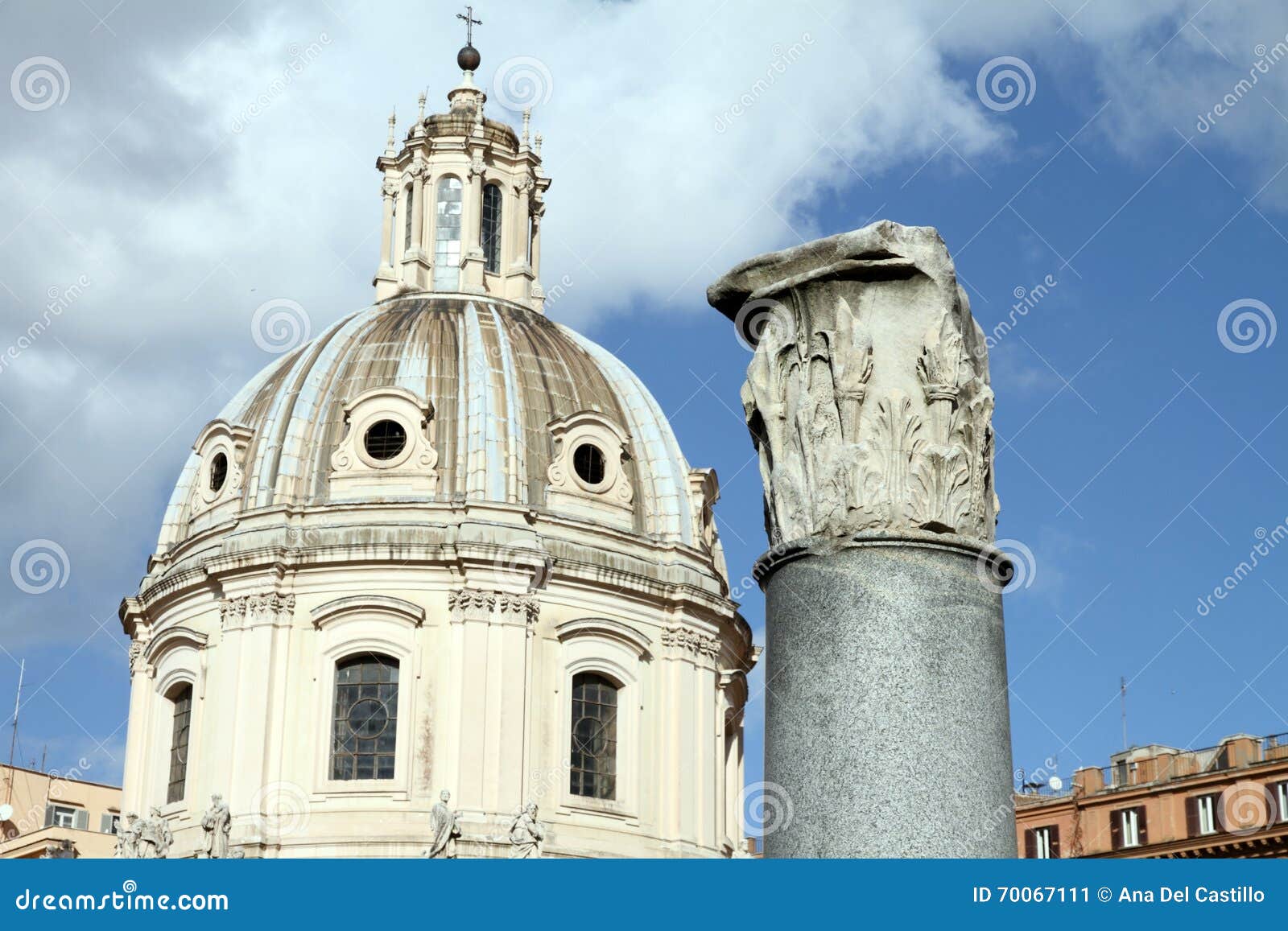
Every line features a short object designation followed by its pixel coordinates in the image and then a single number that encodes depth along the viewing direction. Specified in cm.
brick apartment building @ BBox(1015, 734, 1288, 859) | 5116
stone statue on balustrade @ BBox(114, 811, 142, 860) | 4656
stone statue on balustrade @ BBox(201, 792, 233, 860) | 4456
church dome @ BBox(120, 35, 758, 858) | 4628
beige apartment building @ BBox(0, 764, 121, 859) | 6369
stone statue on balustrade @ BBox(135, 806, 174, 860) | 4622
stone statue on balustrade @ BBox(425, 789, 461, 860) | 4284
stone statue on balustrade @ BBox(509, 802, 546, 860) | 4356
